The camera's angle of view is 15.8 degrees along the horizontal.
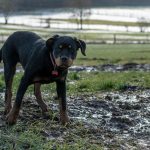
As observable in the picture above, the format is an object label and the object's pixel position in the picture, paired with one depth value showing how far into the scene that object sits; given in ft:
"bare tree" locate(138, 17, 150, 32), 334.24
